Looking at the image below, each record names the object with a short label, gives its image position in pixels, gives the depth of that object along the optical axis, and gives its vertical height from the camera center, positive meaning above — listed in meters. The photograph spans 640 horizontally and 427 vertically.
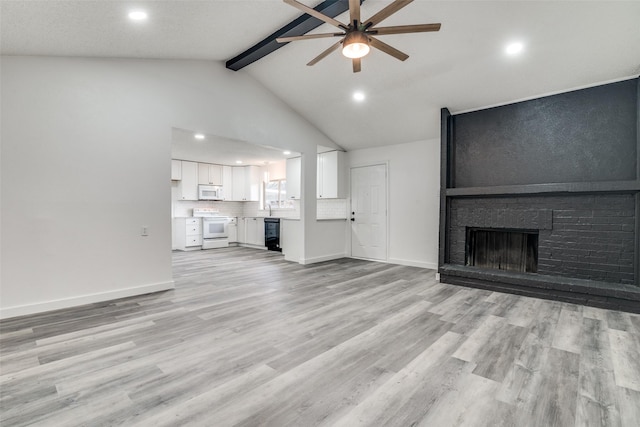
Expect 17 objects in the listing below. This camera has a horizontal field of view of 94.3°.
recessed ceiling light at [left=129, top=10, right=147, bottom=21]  2.71 +1.81
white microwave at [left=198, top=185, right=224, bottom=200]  8.35 +0.50
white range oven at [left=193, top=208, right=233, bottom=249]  8.16 -0.54
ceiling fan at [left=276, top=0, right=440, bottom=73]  2.25 +1.48
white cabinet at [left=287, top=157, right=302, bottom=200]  6.98 +0.76
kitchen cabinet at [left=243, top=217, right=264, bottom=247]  8.38 -0.63
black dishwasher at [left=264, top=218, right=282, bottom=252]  7.95 -0.66
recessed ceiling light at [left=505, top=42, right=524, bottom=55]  3.31 +1.84
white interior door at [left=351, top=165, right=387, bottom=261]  6.31 -0.05
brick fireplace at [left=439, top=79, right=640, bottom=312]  3.51 +0.17
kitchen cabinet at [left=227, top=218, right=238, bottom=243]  8.94 -0.64
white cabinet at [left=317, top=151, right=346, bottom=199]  6.69 +0.78
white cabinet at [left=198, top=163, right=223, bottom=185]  8.41 +1.03
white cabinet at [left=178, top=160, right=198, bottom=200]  8.05 +0.76
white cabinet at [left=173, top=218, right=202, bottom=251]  7.88 -0.65
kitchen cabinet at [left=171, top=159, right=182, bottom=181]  7.89 +1.06
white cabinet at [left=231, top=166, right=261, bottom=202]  8.99 +0.78
